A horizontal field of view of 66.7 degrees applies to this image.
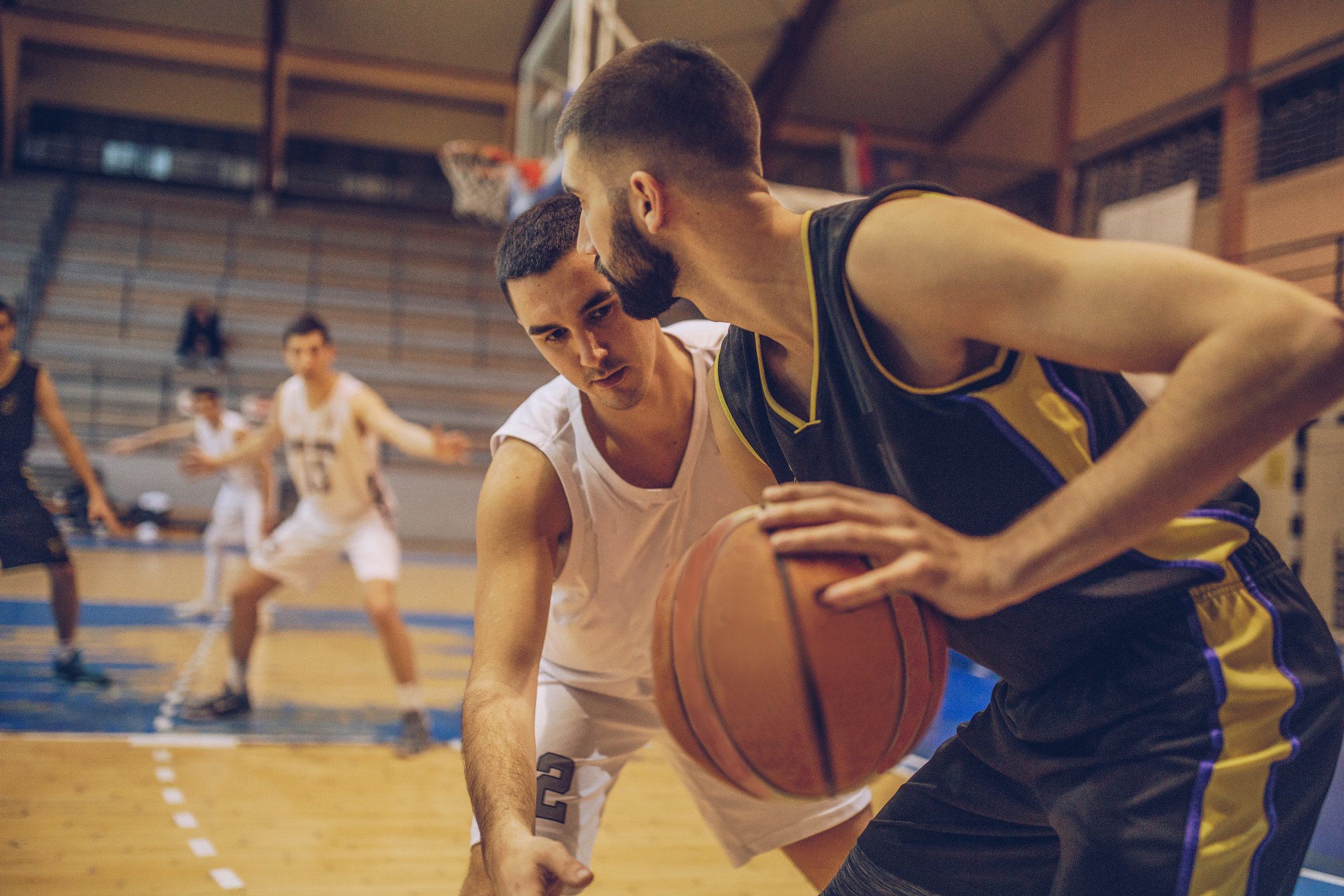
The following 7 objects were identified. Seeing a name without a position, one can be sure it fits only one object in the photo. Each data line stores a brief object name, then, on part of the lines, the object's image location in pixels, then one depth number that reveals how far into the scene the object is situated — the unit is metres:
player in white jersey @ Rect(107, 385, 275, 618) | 8.18
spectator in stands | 13.66
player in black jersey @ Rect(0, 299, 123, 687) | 5.14
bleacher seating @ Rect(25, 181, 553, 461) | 13.89
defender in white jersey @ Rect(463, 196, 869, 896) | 2.12
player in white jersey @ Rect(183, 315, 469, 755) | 5.22
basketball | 1.31
